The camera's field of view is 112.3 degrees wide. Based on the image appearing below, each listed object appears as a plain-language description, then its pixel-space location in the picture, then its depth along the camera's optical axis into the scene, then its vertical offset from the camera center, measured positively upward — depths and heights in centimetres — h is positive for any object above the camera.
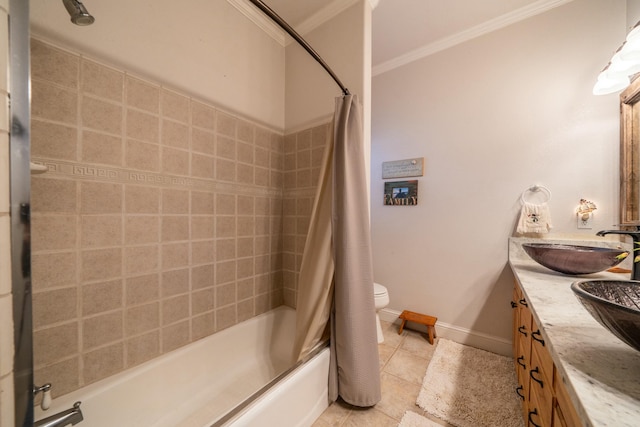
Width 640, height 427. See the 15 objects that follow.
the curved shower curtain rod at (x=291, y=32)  82 +80
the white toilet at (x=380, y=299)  171 -70
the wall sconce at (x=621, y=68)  107 +78
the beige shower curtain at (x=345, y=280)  111 -36
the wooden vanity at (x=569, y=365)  37 -32
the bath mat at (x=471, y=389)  111 -106
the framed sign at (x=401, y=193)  195 +18
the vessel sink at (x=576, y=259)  96 -22
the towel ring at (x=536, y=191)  149 +16
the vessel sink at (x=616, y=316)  41 -21
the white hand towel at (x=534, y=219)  146 -4
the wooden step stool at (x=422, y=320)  176 -91
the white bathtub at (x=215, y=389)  85 -85
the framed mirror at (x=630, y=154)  121 +34
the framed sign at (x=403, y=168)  192 +42
